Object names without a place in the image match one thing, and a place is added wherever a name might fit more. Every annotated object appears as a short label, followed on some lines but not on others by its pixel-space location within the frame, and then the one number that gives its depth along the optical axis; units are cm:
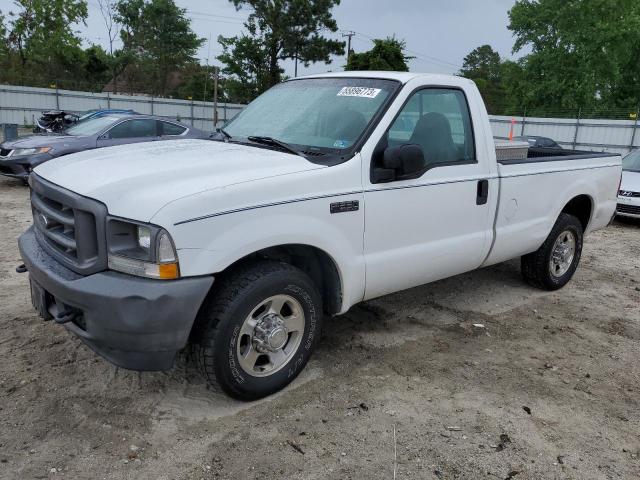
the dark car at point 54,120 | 1738
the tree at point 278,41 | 3884
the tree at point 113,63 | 4959
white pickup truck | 279
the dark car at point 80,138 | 986
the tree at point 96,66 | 4894
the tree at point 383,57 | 3100
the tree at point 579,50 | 4038
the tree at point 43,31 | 4034
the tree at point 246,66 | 3934
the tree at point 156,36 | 5034
